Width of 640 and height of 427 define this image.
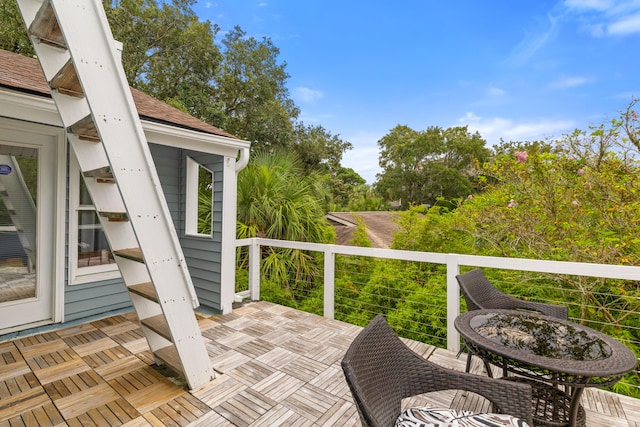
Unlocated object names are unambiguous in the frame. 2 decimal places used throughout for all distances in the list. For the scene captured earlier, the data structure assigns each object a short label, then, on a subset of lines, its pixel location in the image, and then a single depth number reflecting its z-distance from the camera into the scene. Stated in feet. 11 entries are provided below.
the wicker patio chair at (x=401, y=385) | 4.42
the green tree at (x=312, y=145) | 46.32
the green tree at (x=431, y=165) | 77.10
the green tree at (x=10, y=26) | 29.32
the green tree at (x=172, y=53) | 36.78
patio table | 5.14
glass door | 10.68
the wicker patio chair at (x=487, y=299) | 8.34
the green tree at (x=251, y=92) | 41.45
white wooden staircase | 6.29
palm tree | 18.51
